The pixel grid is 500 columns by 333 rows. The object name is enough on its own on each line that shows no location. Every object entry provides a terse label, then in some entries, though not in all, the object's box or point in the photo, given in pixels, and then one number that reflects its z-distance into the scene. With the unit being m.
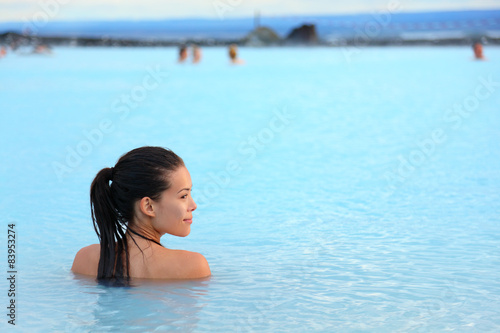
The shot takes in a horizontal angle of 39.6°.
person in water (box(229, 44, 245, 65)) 22.20
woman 2.82
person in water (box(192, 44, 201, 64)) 22.09
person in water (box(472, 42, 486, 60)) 21.08
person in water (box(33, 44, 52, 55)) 31.13
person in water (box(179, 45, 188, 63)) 22.20
